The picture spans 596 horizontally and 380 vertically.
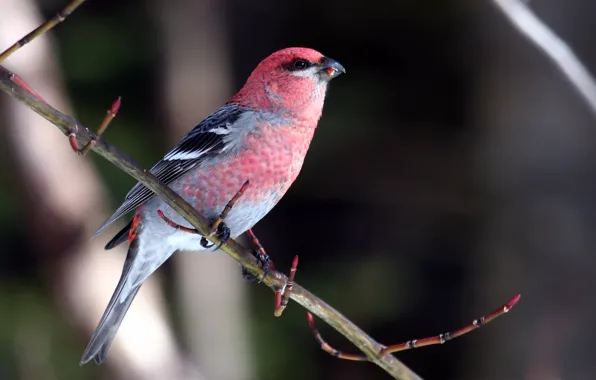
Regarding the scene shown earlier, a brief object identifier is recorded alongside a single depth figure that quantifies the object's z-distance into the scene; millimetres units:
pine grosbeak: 5750
